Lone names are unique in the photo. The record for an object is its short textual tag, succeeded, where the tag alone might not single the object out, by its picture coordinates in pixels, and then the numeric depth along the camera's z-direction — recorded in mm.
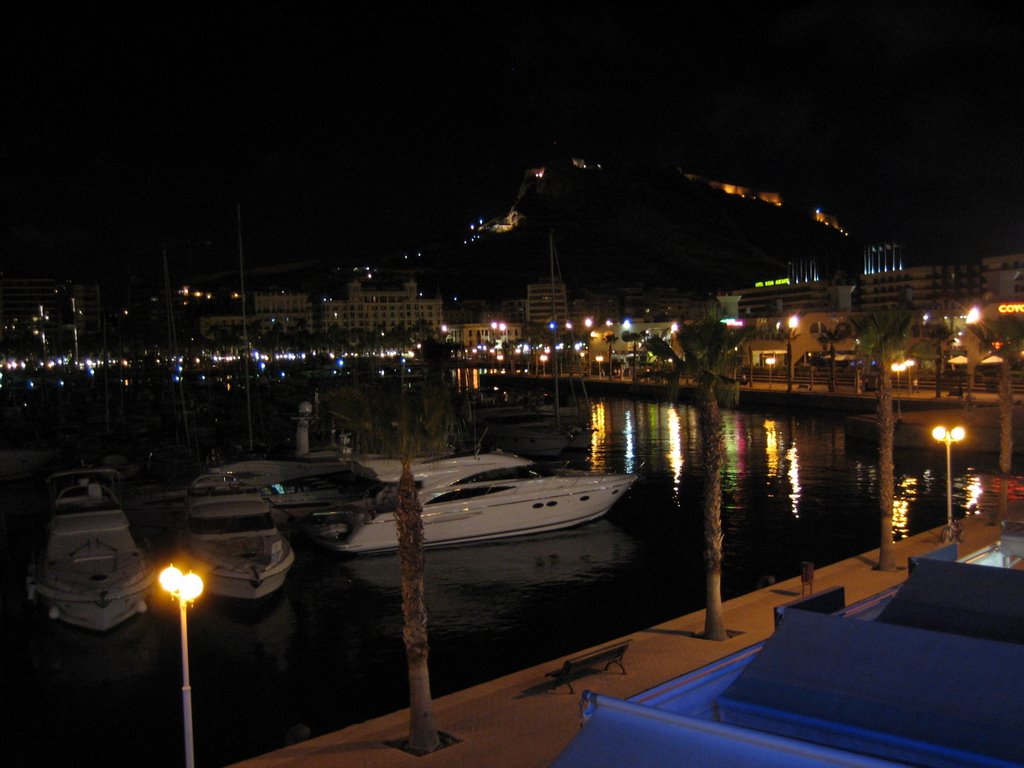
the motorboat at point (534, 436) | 43938
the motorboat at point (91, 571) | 17312
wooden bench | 12070
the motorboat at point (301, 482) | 27172
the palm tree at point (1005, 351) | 22297
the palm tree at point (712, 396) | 13789
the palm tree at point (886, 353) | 17859
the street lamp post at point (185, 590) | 9734
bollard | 15359
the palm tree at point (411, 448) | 10719
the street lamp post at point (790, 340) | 64312
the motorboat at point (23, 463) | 37656
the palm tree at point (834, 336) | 69188
